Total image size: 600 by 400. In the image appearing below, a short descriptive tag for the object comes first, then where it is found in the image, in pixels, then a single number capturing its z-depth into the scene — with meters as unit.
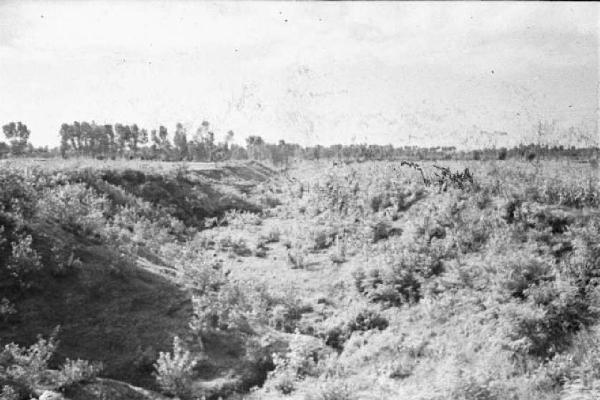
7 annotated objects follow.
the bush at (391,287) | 10.91
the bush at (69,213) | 12.47
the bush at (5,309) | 8.90
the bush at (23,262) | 9.87
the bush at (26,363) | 7.09
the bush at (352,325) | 10.41
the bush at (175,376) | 8.15
